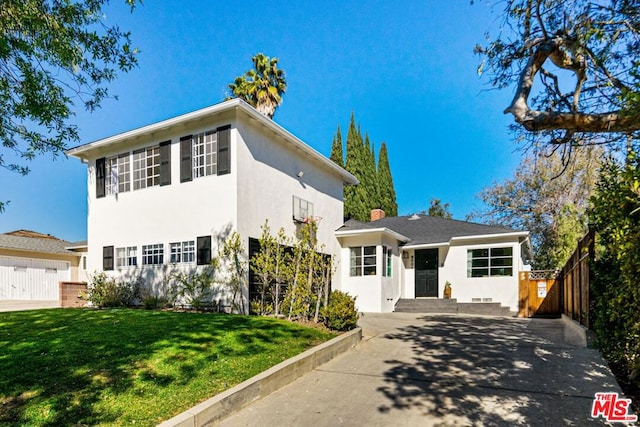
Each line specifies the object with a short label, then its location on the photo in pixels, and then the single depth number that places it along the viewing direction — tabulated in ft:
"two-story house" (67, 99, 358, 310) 35.73
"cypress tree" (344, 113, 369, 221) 96.48
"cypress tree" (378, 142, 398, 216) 109.19
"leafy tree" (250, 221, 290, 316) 33.04
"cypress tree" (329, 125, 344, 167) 104.32
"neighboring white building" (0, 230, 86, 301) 61.57
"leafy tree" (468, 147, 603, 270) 65.03
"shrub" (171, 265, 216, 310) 35.12
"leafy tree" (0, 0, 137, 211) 23.34
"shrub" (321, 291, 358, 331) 27.04
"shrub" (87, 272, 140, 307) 39.83
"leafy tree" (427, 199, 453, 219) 134.41
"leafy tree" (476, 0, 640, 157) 14.15
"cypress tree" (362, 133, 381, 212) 102.58
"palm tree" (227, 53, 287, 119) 73.36
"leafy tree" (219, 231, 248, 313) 34.24
